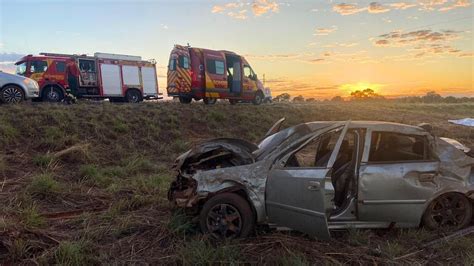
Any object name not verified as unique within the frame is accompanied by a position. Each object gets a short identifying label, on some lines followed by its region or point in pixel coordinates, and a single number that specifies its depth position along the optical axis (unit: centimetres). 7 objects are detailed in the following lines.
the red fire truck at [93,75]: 1806
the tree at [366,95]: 5444
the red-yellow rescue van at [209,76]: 1845
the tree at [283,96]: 4997
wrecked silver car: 452
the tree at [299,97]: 5038
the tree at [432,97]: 5186
